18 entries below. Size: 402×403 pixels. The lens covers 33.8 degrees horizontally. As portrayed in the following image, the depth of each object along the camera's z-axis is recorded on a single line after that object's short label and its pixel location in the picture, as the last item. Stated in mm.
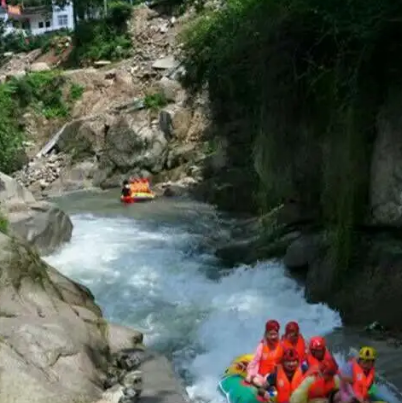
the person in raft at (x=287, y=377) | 6398
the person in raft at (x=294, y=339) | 6940
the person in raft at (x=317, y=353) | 6418
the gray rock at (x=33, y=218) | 13297
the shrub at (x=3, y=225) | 9742
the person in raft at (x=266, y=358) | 6801
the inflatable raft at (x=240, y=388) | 6350
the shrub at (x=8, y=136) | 17984
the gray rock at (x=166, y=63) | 27031
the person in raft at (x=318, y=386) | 6184
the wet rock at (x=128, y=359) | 7805
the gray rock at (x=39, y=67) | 31828
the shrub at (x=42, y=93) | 28672
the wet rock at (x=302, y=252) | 10141
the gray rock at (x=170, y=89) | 24906
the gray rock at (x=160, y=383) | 6926
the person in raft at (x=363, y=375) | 6117
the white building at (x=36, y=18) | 52188
